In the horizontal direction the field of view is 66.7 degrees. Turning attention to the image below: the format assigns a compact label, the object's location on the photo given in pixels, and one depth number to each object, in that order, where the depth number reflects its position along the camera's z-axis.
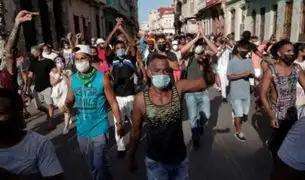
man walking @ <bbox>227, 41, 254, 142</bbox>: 3.88
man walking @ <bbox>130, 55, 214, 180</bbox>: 1.94
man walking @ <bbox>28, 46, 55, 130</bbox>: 4.65
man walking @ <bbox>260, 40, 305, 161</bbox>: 2.60
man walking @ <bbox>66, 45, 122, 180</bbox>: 2.45
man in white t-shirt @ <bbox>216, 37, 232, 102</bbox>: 6.24
